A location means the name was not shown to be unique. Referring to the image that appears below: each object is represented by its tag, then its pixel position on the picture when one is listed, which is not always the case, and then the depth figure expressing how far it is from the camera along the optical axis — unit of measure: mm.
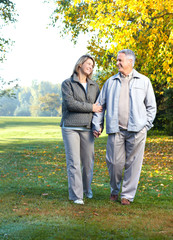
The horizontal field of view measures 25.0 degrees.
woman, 5551
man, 5383
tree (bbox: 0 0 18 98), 19609
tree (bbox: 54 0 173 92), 10586
